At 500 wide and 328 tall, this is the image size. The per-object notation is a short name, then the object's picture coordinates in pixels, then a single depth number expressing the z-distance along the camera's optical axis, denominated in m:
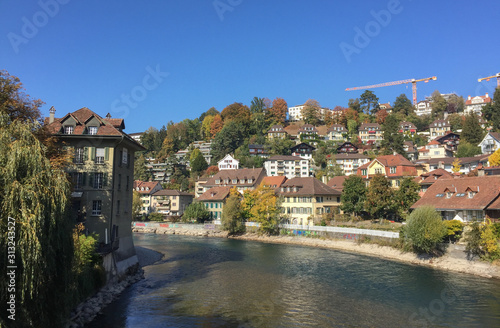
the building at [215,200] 82.69
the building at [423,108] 167.52
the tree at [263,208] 66.01
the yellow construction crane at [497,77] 160.25
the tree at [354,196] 61.39
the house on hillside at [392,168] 78.25
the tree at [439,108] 148.12
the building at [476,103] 147.50
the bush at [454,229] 40.28
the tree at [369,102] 154.62
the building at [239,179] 91.75
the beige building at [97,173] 31.25
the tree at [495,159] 65.74
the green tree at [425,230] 39.38
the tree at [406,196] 55.49
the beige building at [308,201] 67.31
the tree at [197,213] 81.81
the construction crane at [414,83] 185.34
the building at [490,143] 90.00
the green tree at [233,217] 69.50
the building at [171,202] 95.44
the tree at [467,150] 95.62
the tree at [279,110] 148.62
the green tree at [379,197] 55.84
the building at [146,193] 99.88
